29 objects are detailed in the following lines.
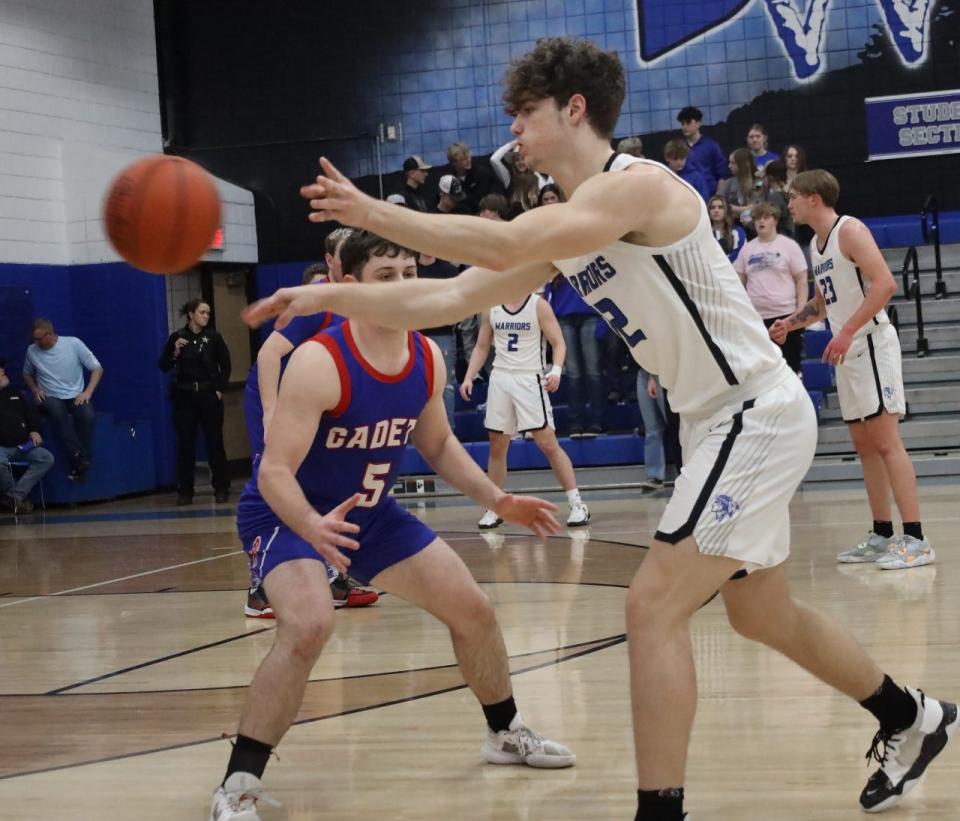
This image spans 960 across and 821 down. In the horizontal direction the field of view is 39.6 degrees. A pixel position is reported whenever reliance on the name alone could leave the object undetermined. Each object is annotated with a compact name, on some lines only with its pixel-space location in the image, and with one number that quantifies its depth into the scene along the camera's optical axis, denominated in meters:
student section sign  13.98
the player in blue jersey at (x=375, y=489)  3.57
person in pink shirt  10.56
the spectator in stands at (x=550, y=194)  10.10
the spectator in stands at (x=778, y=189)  12.08
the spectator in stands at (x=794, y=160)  12.36
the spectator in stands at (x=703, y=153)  12.91
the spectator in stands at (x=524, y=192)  11.66
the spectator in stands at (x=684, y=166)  12.12
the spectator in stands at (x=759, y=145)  12.93
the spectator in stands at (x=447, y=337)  12.46
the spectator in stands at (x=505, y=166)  13.12
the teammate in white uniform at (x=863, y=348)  6.52
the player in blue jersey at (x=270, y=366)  5.56
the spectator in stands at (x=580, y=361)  11.68
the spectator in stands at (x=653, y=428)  10.70
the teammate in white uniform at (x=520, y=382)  9.16
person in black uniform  12.61
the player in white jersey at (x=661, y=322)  2.77
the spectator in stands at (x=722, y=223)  10.96
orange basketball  3.41
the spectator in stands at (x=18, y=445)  12.15
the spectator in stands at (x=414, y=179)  13.72
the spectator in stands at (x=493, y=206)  10.16
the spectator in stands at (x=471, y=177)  13.30
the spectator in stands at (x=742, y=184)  12.23
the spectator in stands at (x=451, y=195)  12.98
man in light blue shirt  12.70
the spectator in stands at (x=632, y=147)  9.06
